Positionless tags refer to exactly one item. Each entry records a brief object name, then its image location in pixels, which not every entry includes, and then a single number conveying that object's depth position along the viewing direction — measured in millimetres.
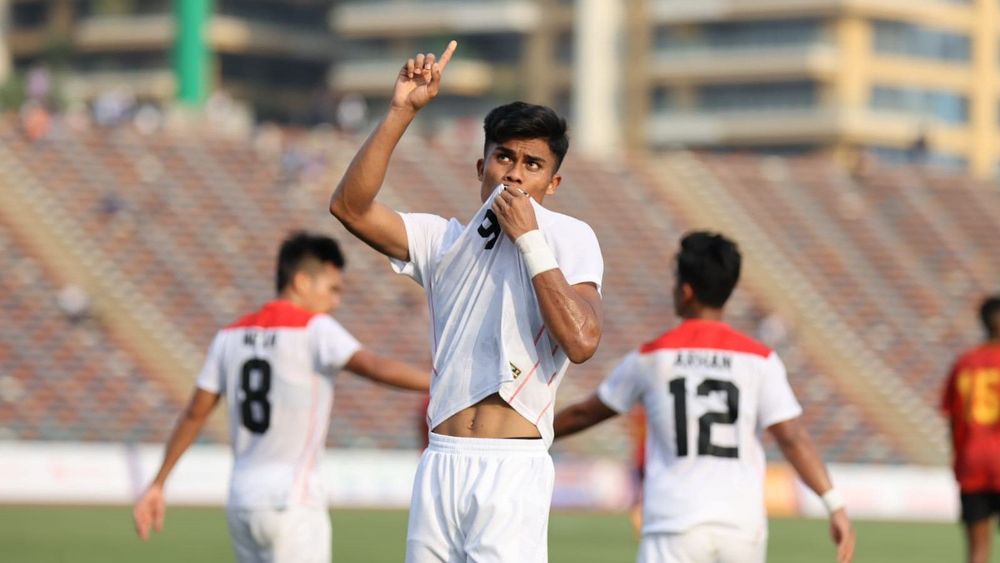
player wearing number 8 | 16687
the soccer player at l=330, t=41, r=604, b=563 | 11133
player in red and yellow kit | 24734
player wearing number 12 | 14789
